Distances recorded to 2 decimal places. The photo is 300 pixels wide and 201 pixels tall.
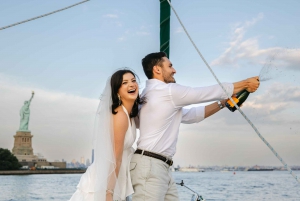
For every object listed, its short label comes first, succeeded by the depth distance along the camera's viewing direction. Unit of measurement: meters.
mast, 3.68
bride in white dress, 2.65
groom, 2.66
